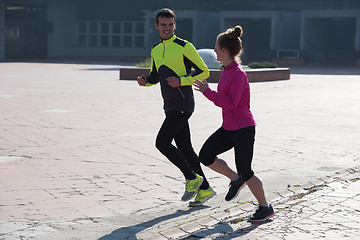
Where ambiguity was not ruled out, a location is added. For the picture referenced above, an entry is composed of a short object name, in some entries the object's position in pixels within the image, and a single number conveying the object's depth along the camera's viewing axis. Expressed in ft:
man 19.24
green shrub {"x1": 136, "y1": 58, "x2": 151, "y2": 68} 88.94
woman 17.39
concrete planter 79.66
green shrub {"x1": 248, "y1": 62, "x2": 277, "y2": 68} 91.76
